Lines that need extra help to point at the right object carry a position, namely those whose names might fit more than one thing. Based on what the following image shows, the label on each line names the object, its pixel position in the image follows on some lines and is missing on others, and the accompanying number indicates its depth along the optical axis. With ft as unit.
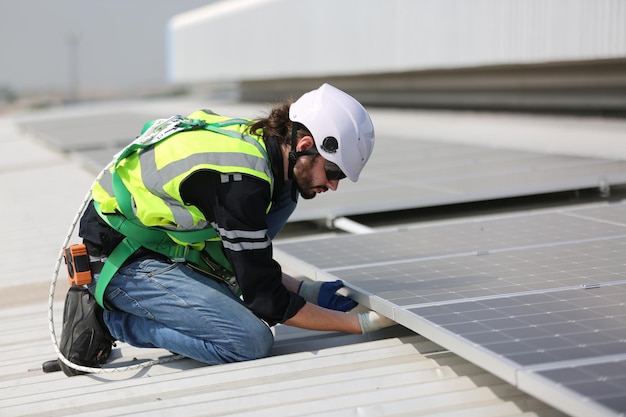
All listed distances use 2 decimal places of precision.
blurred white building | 51.93
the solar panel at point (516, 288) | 11.02
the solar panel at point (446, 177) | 25.61
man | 14.14
